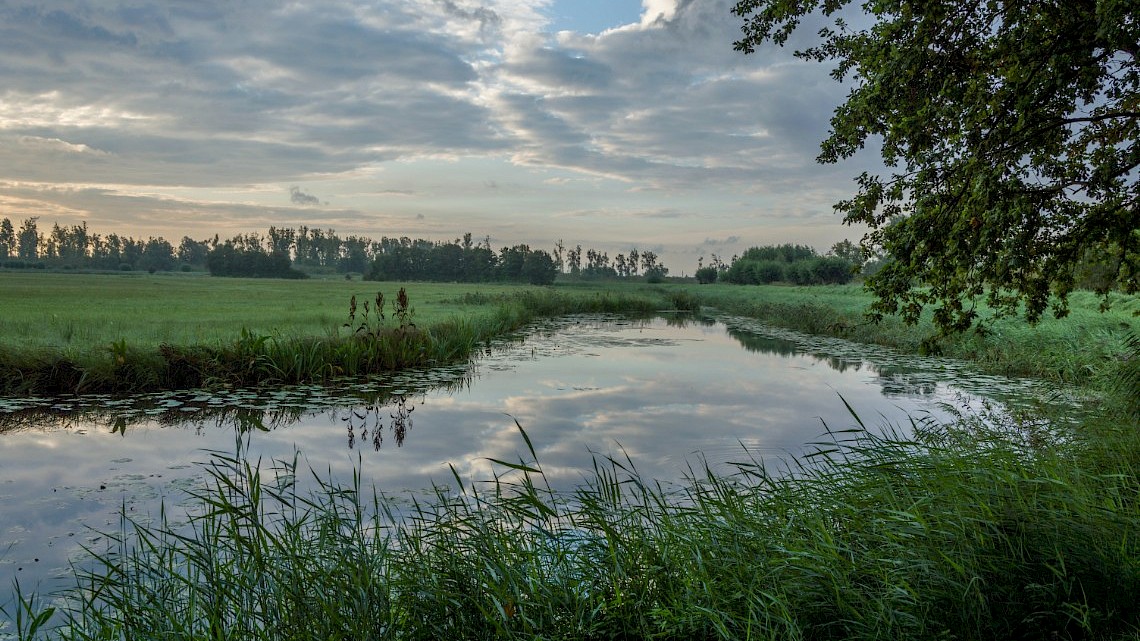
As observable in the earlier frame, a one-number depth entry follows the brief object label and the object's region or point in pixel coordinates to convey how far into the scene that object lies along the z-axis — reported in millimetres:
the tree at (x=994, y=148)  5887
